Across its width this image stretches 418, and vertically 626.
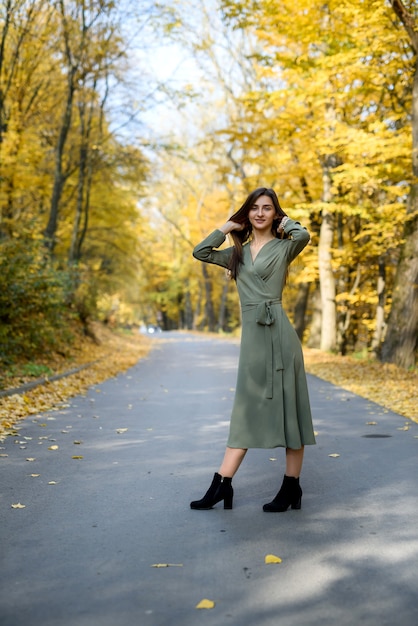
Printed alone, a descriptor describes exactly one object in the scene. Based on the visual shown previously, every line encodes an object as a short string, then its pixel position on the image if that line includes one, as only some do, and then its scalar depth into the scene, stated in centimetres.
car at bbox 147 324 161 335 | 8038
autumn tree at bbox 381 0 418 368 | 1421
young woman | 460
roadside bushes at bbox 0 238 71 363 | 1298
